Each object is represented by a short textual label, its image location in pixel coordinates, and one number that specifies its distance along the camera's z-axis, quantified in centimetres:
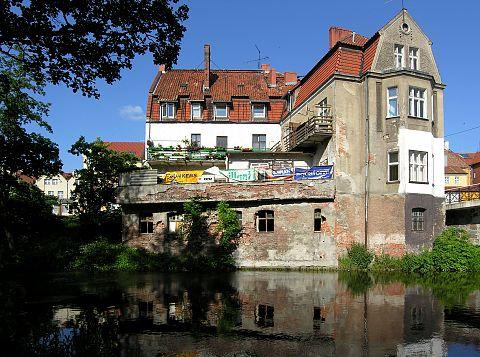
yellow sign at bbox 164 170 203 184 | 2702
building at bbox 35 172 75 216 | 7675
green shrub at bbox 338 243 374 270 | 2448
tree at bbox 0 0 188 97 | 897
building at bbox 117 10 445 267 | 2531
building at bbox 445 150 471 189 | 6538
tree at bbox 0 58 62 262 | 2797
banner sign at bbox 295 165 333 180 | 2541
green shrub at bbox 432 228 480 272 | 2398
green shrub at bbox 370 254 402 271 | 2434
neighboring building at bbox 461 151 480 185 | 6104
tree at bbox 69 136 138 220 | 3241
